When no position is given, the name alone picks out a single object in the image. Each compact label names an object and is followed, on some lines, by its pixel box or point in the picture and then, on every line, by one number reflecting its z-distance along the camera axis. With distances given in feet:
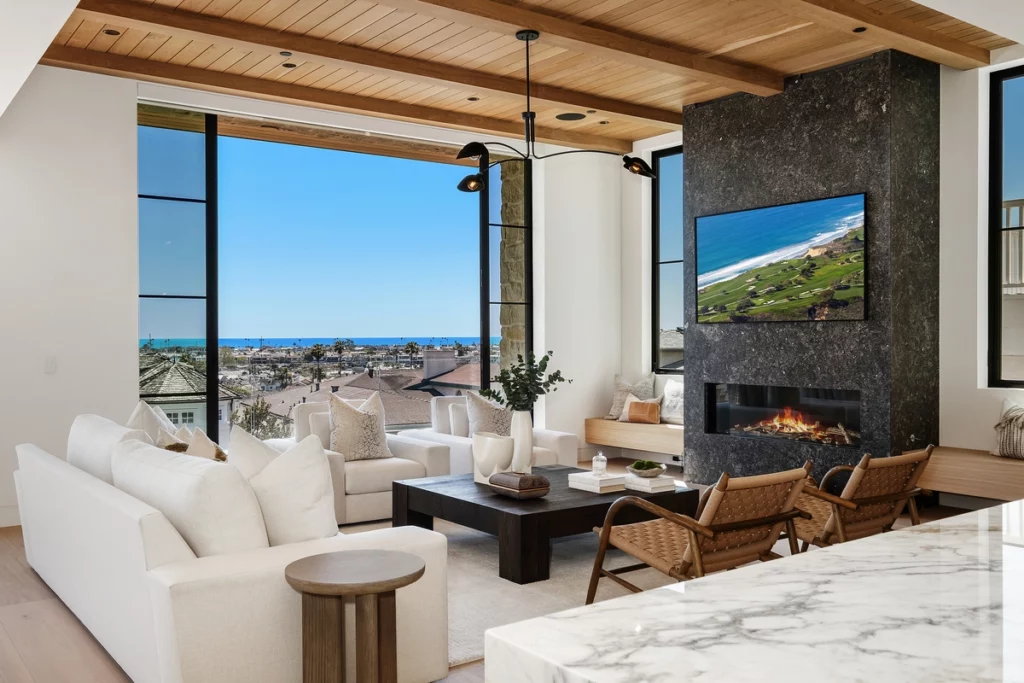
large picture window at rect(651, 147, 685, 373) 27.53
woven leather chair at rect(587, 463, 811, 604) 10.98
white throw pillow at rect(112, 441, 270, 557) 9.32
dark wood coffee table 14.25
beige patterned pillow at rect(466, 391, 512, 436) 21.71
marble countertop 3.12
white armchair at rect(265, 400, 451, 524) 18.33
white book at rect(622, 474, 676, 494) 16.07
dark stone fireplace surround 19.17
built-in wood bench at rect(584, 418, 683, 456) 25.41
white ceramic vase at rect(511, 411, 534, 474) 16.89
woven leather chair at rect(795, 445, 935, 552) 12.74
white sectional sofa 8.59
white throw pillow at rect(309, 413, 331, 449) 19.80
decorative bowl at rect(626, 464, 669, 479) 16.30
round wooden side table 8.23
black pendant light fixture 16.24
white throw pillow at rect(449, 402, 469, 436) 22.22
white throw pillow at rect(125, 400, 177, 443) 14.94
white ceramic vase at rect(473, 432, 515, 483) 16.52
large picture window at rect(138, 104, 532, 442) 27.78
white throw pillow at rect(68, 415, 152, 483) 12.37
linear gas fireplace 20.44
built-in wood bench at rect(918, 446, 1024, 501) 17.40
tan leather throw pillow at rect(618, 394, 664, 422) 27.02
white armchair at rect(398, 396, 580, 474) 20.71
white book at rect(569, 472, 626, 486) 16.11
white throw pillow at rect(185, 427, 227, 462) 13.07
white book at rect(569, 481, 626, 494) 16.08
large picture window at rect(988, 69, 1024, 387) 19.03
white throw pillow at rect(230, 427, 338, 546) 9.98
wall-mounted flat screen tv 19.89
